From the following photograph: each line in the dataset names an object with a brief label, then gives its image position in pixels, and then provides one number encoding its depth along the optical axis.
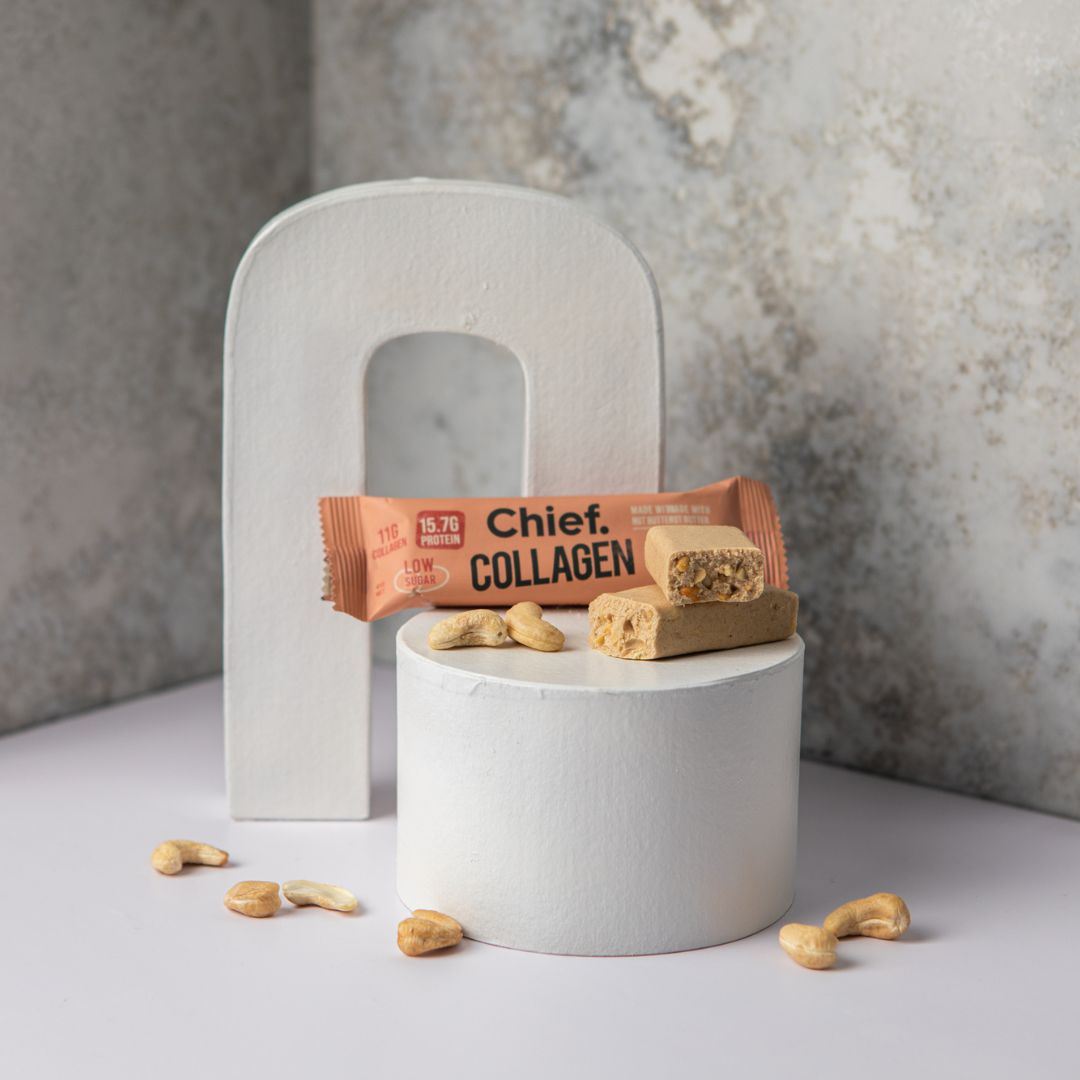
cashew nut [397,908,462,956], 1.03
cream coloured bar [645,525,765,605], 1.04
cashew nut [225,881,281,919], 1.06
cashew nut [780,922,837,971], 1.03
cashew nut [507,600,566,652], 1.06
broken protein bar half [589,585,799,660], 1.05
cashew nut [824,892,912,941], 1.05
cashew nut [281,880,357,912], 1.06
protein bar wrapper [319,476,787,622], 1.10
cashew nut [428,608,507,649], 1.06
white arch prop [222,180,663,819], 1.13
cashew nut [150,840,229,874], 1.09
